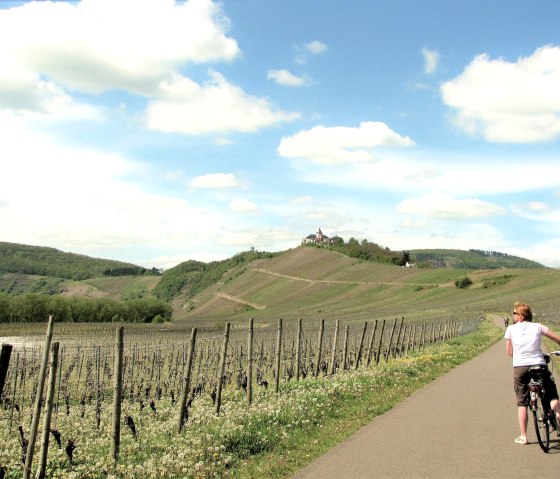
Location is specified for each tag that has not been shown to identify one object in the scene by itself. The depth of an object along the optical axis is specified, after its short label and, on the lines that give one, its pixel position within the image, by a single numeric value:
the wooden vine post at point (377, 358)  22.77
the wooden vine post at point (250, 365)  12.83
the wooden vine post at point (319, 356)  18.77
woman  8.82
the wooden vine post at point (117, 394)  8.71
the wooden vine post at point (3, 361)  6.77
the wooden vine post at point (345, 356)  20.45
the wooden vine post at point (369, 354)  21.77
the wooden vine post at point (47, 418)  7.68
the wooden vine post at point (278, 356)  14.42
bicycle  8.57
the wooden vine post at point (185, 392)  10.33
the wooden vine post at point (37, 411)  7.57
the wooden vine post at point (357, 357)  20.83
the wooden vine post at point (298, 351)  17.67
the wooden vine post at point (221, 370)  11.83
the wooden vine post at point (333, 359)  19.11
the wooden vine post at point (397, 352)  27.61
